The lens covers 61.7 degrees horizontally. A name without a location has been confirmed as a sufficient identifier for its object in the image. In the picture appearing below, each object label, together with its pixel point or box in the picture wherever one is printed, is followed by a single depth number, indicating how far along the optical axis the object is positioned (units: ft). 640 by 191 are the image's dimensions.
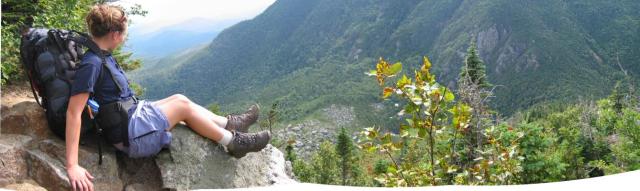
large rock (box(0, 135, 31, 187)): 12.84
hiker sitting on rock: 11.80
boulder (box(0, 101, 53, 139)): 14.17
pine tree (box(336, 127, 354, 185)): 161.07
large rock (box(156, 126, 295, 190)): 14.66
